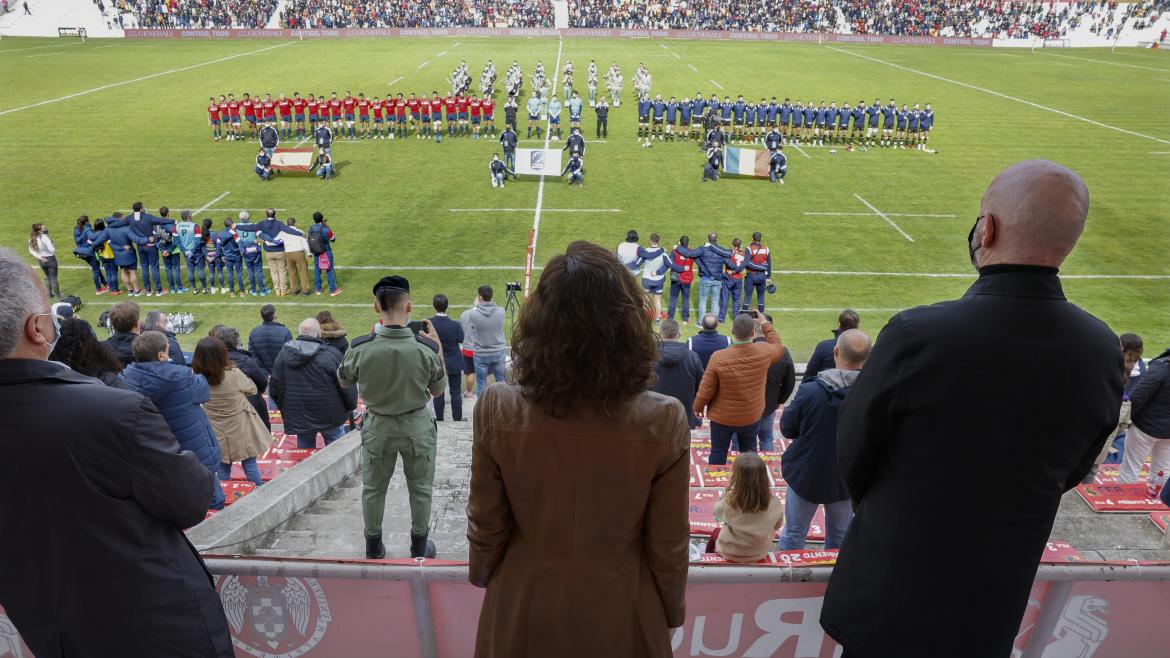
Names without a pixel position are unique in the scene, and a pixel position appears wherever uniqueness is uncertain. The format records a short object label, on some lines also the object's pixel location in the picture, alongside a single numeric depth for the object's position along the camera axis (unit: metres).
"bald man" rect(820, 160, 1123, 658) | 1.83
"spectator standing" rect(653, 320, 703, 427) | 6.82
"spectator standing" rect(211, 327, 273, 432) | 7.40
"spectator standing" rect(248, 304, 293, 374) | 8.48
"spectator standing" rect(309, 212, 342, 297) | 13.94
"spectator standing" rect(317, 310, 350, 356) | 7.45
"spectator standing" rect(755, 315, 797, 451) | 7.25
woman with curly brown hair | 1.93
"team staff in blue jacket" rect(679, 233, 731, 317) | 13.10
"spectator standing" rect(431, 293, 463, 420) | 9.09
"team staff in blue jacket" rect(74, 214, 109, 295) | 13.97
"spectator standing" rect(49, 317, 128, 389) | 4.29
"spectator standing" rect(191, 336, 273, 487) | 6.20
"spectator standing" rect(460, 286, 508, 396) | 8.99
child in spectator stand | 4.10
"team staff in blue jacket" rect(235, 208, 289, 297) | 14.16
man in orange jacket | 6.33
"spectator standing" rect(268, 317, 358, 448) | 6.61
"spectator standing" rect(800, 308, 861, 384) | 6.94
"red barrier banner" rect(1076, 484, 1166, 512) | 5.86
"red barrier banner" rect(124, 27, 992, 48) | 53.28
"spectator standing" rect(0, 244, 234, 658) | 2.05
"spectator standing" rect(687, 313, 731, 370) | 7.83
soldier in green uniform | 4.53
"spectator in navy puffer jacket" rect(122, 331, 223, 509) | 5.05
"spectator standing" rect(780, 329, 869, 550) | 4.14
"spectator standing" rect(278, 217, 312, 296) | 14.19
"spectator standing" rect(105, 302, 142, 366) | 6.45
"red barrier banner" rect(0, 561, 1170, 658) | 2.99
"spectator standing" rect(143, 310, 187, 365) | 7.63
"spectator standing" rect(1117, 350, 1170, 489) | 6.36
